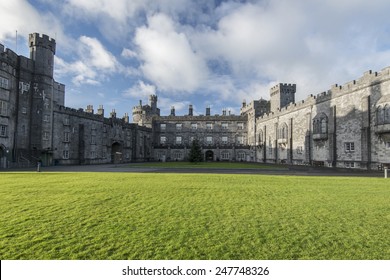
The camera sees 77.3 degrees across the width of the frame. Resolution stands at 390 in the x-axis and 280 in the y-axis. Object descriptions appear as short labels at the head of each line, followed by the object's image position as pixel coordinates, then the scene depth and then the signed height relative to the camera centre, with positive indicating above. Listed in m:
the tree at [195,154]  44.28 -0.47
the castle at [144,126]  29.42 +4.02
